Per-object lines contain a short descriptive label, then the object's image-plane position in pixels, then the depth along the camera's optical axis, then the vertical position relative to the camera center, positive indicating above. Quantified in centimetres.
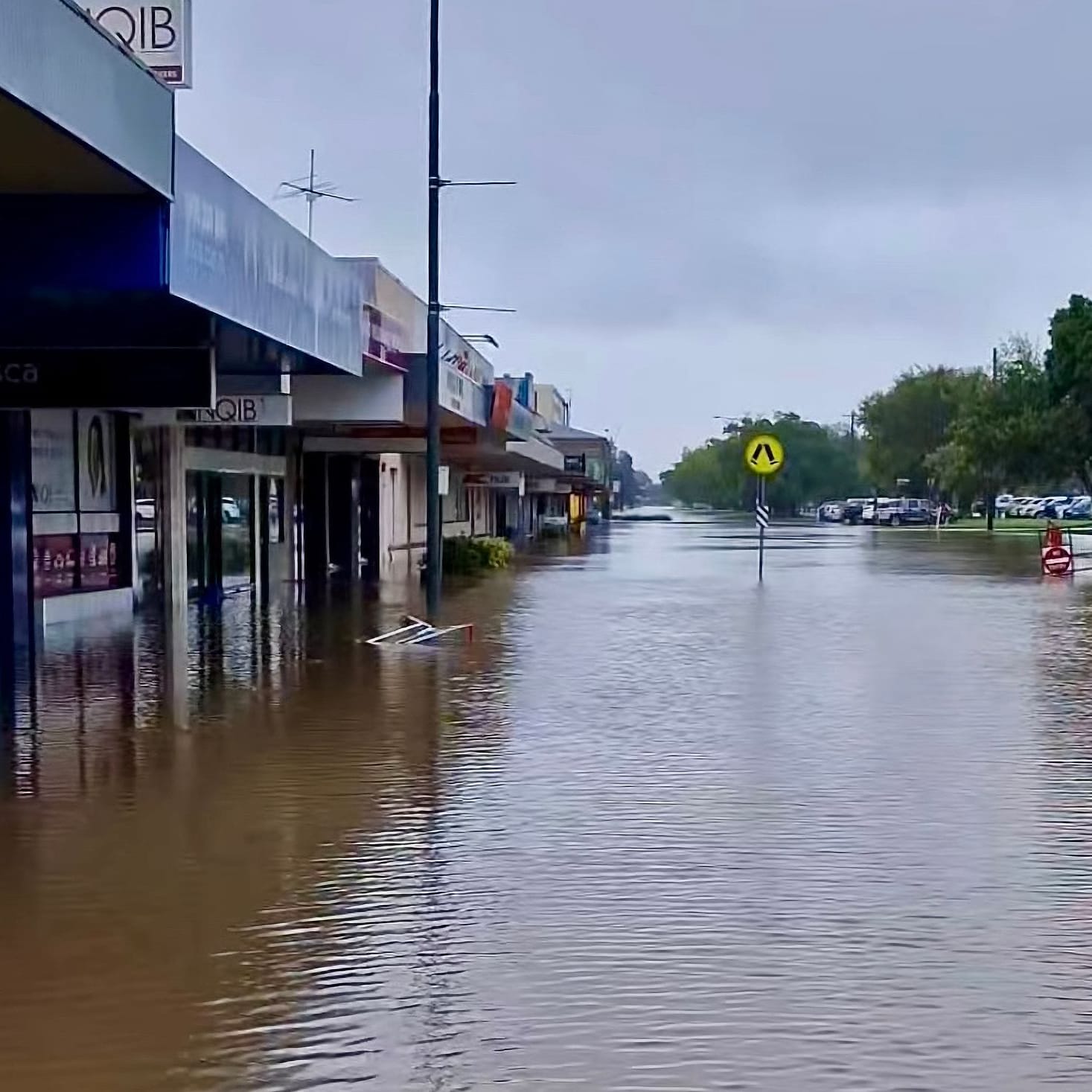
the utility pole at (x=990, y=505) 7362 +3
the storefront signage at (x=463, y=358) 3133 +359
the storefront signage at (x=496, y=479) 5553 +116
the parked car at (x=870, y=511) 9550 -23
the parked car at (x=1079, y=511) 9469 -39
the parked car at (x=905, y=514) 9156 -39
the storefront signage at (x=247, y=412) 2064 +133
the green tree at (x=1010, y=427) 5825 +283
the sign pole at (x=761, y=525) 3525 -35
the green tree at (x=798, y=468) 14588 +365
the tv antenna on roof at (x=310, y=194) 3384 +686
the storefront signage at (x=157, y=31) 1352 +405
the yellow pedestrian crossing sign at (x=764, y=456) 3441 +112
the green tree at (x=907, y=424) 10406 +525
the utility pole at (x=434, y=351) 2222 +230
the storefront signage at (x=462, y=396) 2625 +208
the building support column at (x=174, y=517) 2269 +4
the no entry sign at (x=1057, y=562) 3556 -126
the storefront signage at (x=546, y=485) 7444 +131
